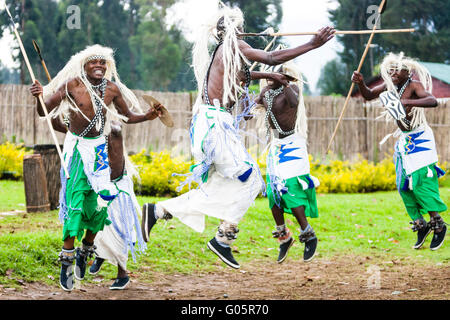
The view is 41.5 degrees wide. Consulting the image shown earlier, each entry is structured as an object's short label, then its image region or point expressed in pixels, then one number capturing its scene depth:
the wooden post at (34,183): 8.80
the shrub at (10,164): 12.84
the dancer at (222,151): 4.99
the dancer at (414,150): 7.12
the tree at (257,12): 27.61
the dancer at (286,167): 6.00
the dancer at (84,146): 5.29
